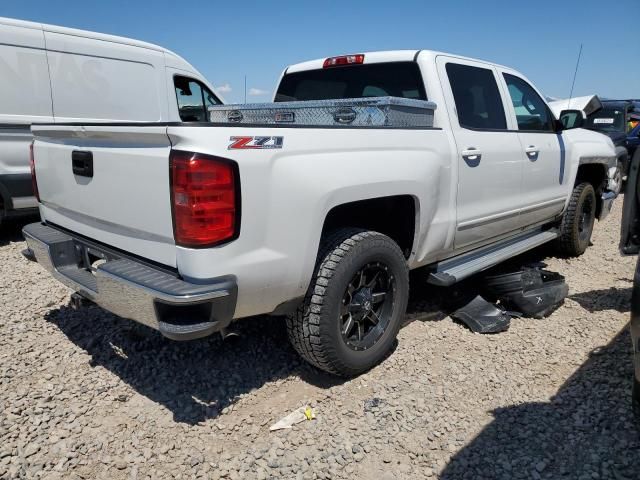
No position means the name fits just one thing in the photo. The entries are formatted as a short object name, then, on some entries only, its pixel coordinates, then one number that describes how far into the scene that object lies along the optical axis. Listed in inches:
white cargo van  200.2
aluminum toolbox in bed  113.6
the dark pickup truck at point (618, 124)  406.6
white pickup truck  82.8
